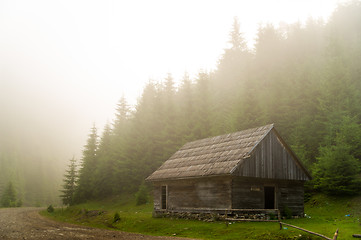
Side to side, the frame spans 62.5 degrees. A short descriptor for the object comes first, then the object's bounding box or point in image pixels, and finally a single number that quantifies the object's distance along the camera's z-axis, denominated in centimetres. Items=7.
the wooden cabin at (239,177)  2097
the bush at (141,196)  3850
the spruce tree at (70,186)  5300
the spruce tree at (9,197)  6562
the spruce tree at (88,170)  5216
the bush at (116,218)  2569
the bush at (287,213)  2238
